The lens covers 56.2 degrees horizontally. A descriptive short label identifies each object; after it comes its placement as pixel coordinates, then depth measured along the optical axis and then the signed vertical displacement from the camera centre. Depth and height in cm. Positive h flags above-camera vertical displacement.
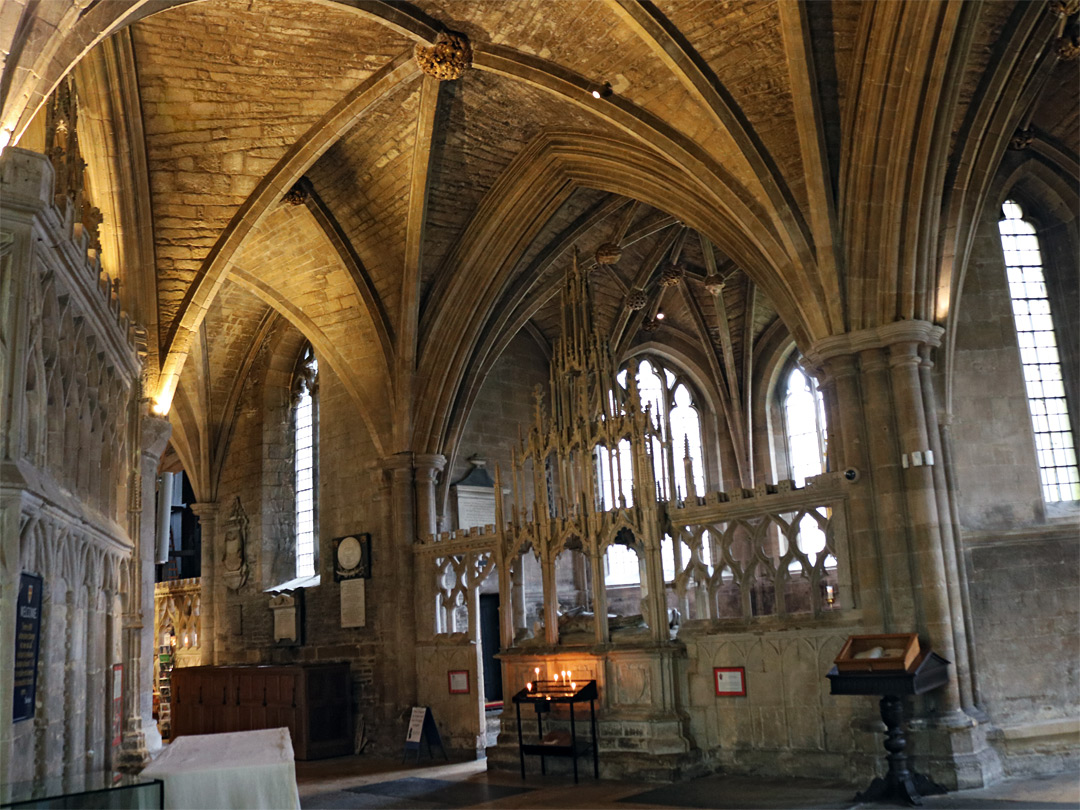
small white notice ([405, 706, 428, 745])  1268 -125
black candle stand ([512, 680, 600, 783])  1030 -89
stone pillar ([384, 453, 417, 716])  1364 +57
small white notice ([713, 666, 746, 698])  1008 -75
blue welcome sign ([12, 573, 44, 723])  511 +3
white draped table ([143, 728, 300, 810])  419 -59
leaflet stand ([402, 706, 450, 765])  1269 -134
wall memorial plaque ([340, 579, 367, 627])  1468 +35
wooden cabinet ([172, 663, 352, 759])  1365 -96
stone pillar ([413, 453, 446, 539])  1410 +185
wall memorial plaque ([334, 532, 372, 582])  1473 +102
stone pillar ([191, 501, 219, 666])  1755 +87
